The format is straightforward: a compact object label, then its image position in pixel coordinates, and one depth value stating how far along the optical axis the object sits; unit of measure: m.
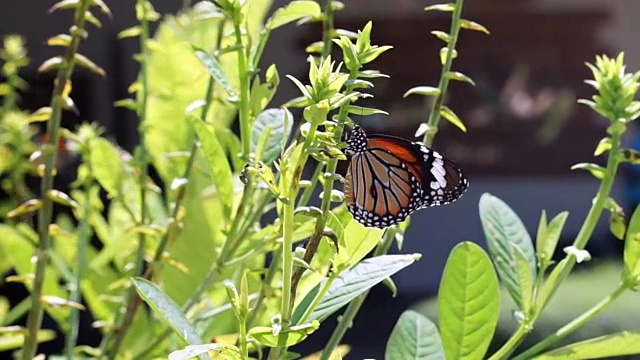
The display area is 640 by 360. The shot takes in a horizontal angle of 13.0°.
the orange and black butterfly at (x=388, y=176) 0.98
